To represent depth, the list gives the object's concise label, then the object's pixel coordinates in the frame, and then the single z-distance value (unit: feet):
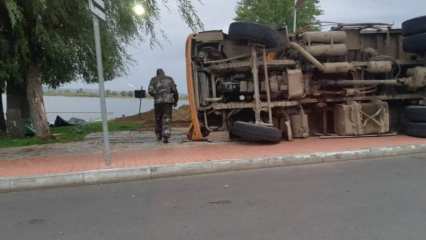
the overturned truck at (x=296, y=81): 37.32
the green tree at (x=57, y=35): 38.40
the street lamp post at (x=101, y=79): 28.66
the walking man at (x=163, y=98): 39.75
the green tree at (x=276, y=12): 94.12
